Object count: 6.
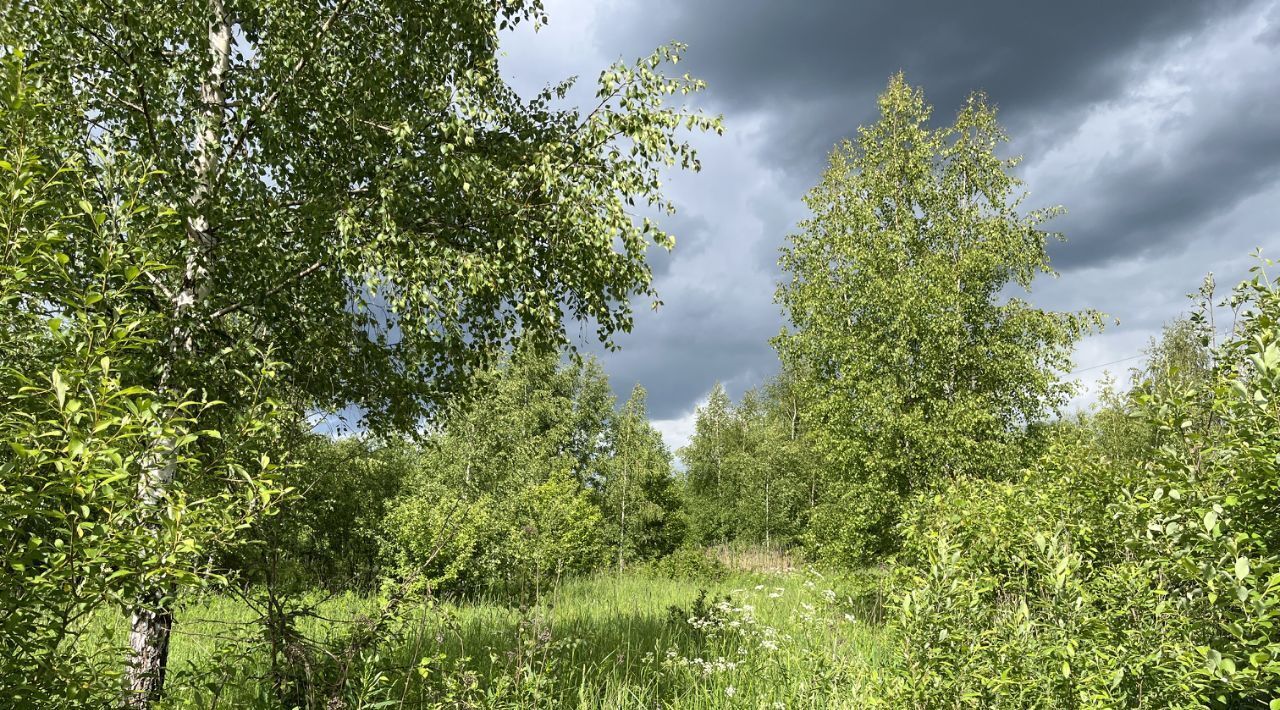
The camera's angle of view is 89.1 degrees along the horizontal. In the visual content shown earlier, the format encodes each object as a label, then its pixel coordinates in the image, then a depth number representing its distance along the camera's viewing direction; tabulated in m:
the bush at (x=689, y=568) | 20.20
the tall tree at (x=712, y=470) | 43.16
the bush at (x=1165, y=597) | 3.10
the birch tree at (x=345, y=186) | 5.57
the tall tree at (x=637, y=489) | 34.00
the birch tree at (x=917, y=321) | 13.30
